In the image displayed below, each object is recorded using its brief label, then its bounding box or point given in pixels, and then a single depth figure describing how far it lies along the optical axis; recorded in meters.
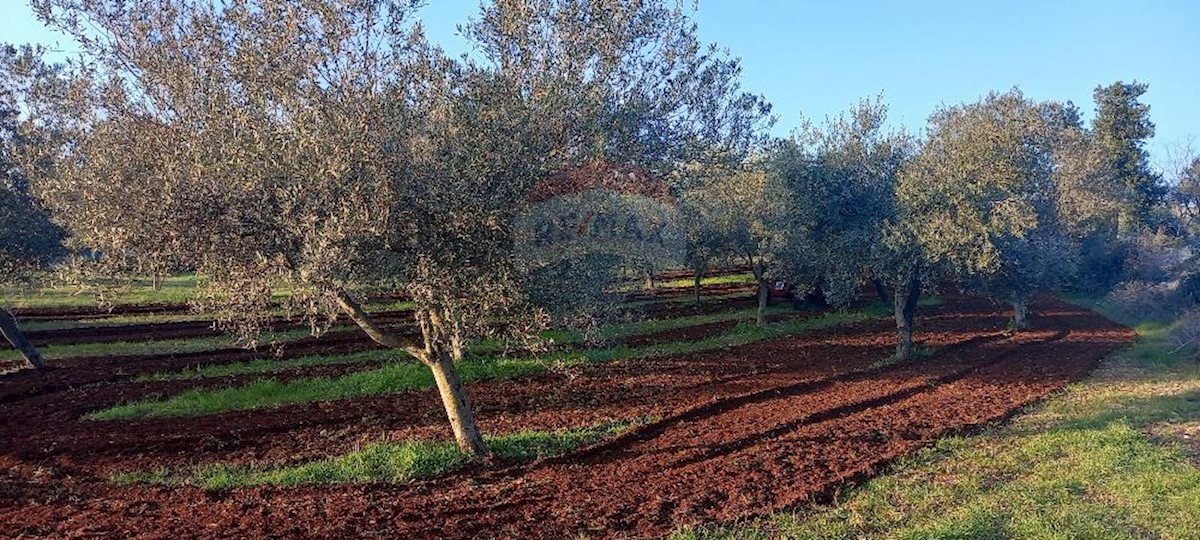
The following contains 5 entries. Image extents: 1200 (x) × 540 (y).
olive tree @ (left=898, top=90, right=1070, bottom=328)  22.55
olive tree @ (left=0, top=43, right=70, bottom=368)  23.12
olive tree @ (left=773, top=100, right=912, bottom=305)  23.42
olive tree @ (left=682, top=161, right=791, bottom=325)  32.41
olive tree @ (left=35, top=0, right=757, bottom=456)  9.31
